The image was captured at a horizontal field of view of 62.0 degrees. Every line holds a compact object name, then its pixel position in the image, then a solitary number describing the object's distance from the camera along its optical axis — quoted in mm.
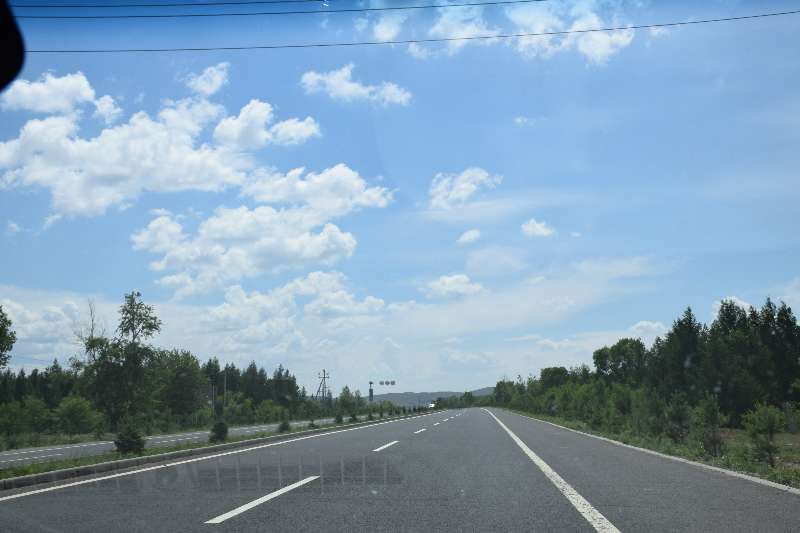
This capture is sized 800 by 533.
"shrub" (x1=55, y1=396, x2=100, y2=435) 56062
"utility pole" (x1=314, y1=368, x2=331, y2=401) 123325
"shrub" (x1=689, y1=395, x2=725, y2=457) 17906
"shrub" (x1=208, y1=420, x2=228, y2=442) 23703
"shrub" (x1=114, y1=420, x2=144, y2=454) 17344
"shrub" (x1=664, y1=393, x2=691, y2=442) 23969
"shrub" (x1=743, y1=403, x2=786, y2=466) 18062
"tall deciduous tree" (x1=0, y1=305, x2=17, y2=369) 41625
